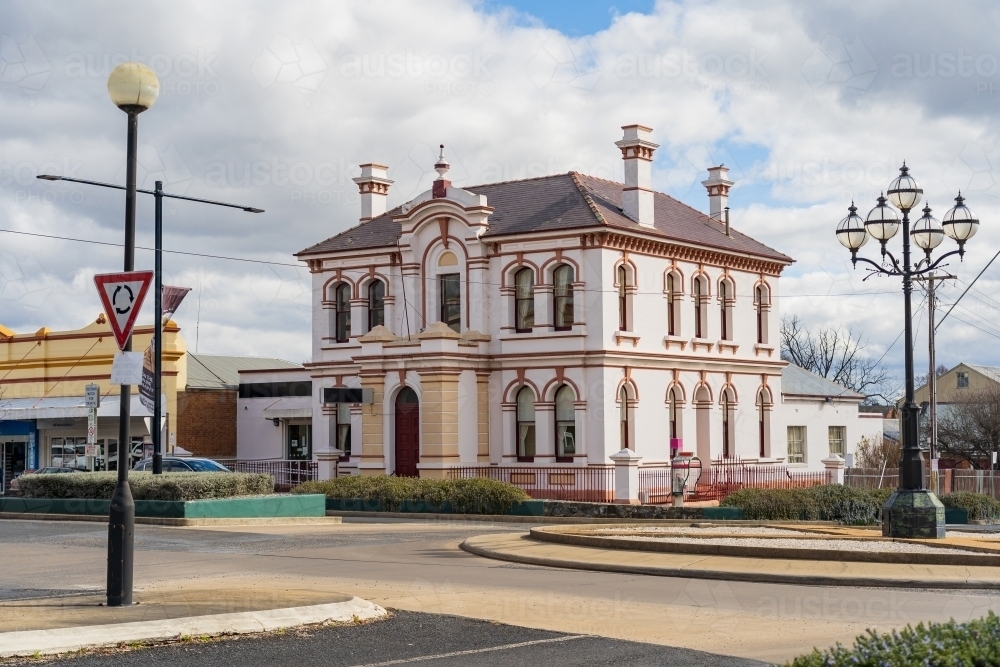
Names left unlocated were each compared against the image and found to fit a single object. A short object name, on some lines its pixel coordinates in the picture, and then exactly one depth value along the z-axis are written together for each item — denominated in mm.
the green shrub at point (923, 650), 6988
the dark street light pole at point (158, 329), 30078
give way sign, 12352
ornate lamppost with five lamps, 19969
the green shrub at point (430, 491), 33062
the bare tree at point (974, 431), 64125
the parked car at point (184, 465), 36616
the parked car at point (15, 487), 30969
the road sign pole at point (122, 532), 11891
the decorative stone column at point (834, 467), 37000
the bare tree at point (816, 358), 92875
